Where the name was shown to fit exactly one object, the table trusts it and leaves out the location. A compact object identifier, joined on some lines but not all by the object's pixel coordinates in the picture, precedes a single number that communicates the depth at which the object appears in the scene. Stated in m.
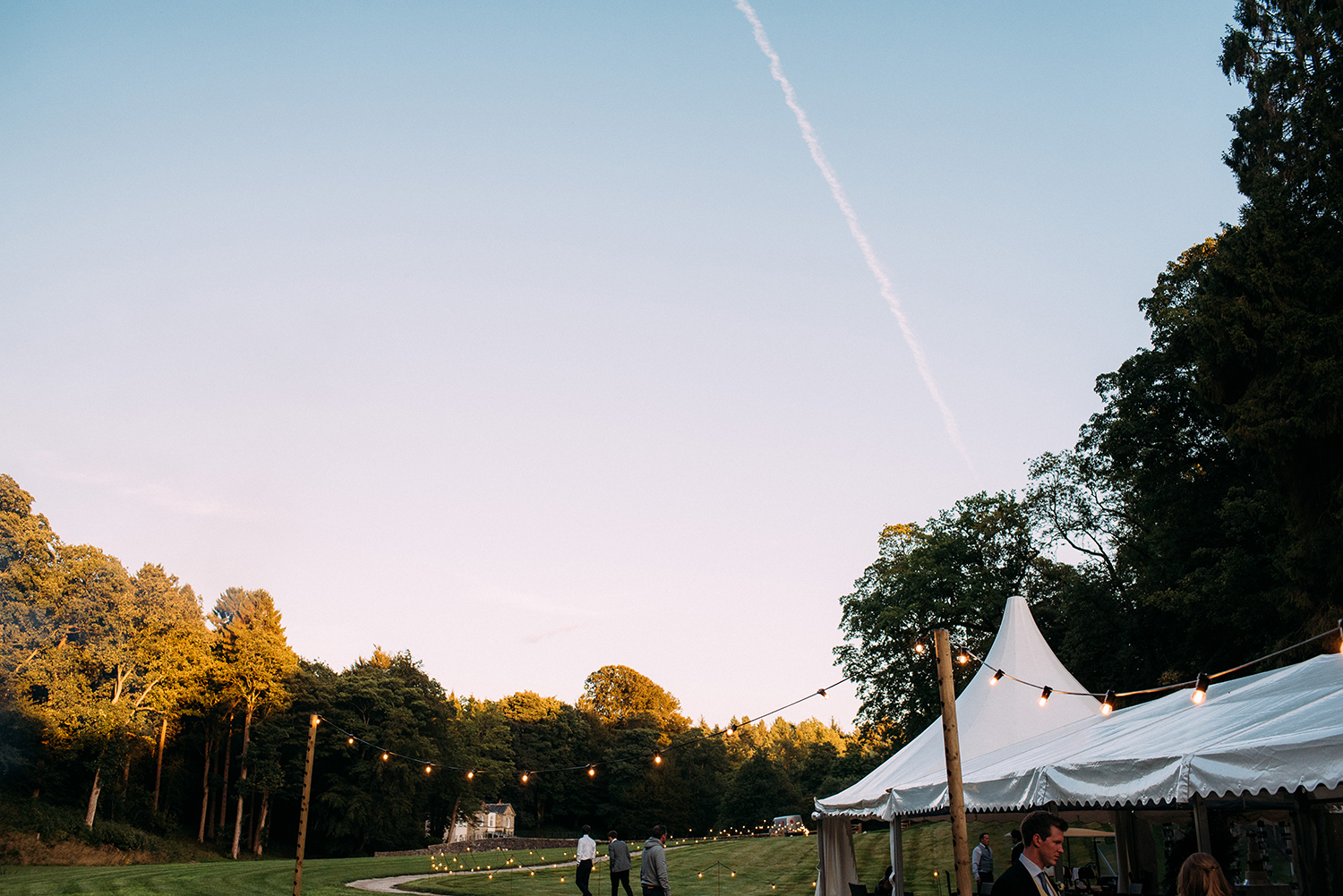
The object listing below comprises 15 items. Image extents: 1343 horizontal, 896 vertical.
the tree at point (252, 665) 37.94
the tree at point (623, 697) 69.94
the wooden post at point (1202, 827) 6.70
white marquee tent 5.68
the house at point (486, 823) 46.62
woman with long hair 3.60
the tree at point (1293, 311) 13.67
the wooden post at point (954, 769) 6.64
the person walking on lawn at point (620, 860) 13.38
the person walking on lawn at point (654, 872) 10.66
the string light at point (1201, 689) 6.70
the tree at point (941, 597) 28.70
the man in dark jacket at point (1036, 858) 3.83
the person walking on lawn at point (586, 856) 14.19
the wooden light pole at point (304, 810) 11.01
